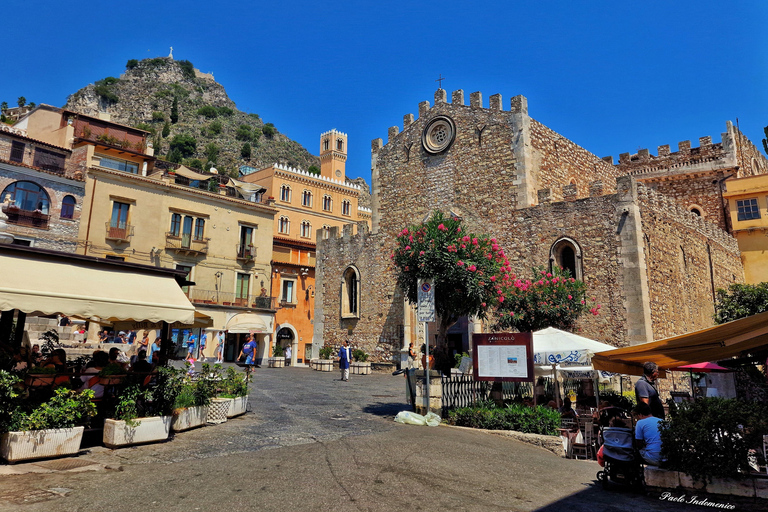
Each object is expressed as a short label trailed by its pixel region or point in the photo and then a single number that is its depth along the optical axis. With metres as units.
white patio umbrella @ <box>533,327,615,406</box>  11.10
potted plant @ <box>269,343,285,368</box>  29.14
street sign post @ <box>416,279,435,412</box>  11.15
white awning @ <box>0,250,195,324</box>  7.06
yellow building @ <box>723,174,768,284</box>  25.77
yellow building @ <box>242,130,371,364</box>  41.84
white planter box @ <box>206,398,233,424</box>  9.85
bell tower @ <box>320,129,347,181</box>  75.06
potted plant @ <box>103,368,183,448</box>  7.70
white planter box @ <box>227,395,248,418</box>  10.39
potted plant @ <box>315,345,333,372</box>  25.72
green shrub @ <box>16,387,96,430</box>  6.70
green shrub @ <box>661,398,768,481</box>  5.82
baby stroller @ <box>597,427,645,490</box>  6.54
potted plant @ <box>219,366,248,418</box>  10.46
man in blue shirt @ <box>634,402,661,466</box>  6.41
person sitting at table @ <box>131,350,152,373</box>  8.70
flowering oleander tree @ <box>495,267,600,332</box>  15.15
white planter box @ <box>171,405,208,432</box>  8.95
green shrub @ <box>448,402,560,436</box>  9.99
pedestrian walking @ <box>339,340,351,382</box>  20.14
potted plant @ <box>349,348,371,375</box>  24.11
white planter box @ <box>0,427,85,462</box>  6.49
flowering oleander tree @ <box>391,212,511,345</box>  12.05
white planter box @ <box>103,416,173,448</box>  7.64
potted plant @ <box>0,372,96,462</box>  6.50
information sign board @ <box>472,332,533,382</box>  10.57
